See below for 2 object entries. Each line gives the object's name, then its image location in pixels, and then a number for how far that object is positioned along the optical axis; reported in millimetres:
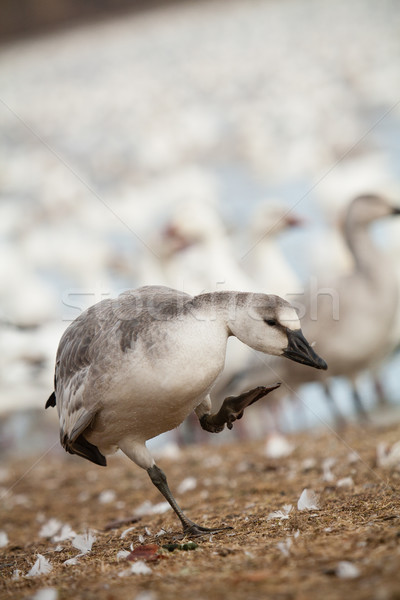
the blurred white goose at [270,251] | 12848
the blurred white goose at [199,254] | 11867
